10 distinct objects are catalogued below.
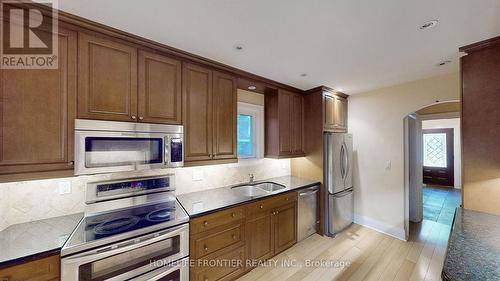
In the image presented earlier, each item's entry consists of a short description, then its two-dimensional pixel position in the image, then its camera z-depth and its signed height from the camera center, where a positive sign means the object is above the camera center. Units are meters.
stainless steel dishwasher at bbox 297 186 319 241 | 2.79 -1.13
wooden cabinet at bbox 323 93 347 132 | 3.18 +0.52
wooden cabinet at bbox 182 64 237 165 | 1.99 +0.31
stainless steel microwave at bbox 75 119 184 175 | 1.40 -0.05
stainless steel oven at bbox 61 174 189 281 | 1.21 -0.69
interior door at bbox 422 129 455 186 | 6.27 -0.55
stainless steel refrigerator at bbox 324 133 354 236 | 3.03 -0.66
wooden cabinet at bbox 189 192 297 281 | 1.75 -1.08
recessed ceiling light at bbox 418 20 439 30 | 1.43 +0.92
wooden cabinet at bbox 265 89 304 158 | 2.95 +0.28
